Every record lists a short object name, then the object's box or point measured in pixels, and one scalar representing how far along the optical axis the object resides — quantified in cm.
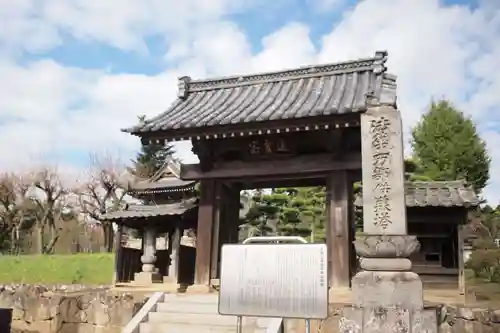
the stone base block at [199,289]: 1014
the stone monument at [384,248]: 660
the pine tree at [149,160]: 3988
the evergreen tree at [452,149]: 3042
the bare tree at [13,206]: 3809
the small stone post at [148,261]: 1305
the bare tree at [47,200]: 3769
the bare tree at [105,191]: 3825
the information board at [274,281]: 493
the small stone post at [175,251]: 1437
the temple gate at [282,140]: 953
